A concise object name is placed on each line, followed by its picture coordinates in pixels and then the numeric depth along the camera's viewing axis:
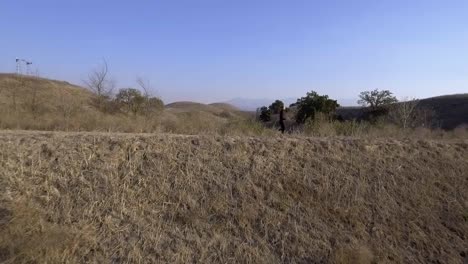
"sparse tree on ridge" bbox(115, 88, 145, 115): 35.09
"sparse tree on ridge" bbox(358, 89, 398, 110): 47.65
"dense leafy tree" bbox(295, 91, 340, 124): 36.16
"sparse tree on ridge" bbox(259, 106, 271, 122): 43.03
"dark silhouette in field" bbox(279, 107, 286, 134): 15.95
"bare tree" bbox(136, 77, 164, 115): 34.19
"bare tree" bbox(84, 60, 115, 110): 35.09
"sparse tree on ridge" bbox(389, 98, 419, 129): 25.56
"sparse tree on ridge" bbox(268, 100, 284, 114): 46.50
